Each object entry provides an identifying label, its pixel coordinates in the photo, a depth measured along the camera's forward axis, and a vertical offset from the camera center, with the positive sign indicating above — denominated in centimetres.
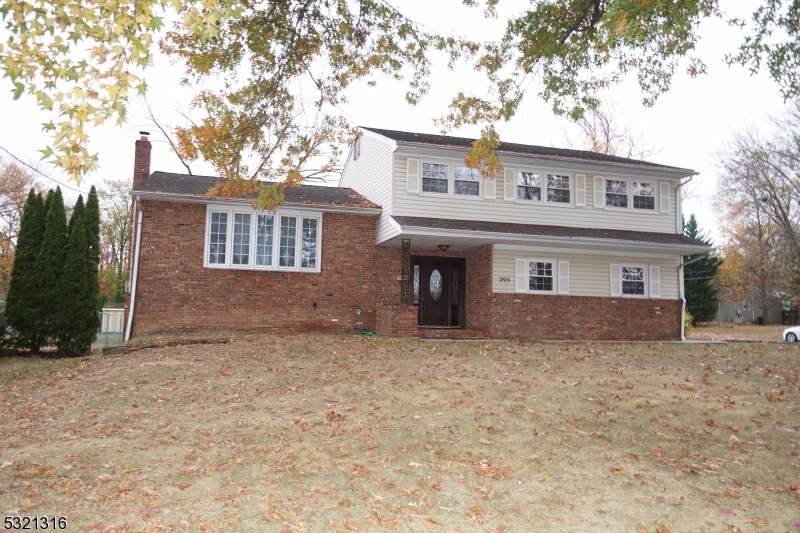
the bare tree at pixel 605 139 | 3150 +1004
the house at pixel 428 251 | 1491 +185
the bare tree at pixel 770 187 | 3130 +795
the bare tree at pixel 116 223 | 3831 +586
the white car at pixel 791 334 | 2261 -46
